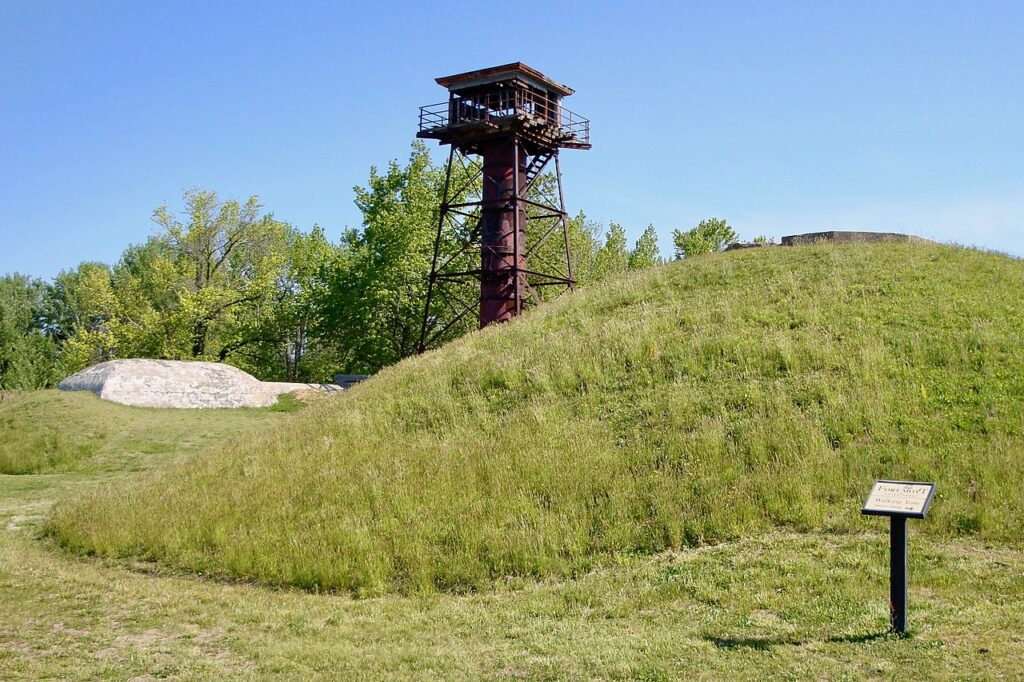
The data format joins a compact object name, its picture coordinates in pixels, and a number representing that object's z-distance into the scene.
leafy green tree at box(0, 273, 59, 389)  60.25
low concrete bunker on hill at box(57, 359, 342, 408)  29.75
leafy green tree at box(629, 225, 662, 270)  66.22
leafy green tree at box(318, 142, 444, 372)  45.81
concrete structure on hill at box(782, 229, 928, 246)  24.33
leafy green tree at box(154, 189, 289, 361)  53.84
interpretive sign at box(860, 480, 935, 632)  7.86
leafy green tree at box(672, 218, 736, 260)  62.94
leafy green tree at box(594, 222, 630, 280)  56.22
